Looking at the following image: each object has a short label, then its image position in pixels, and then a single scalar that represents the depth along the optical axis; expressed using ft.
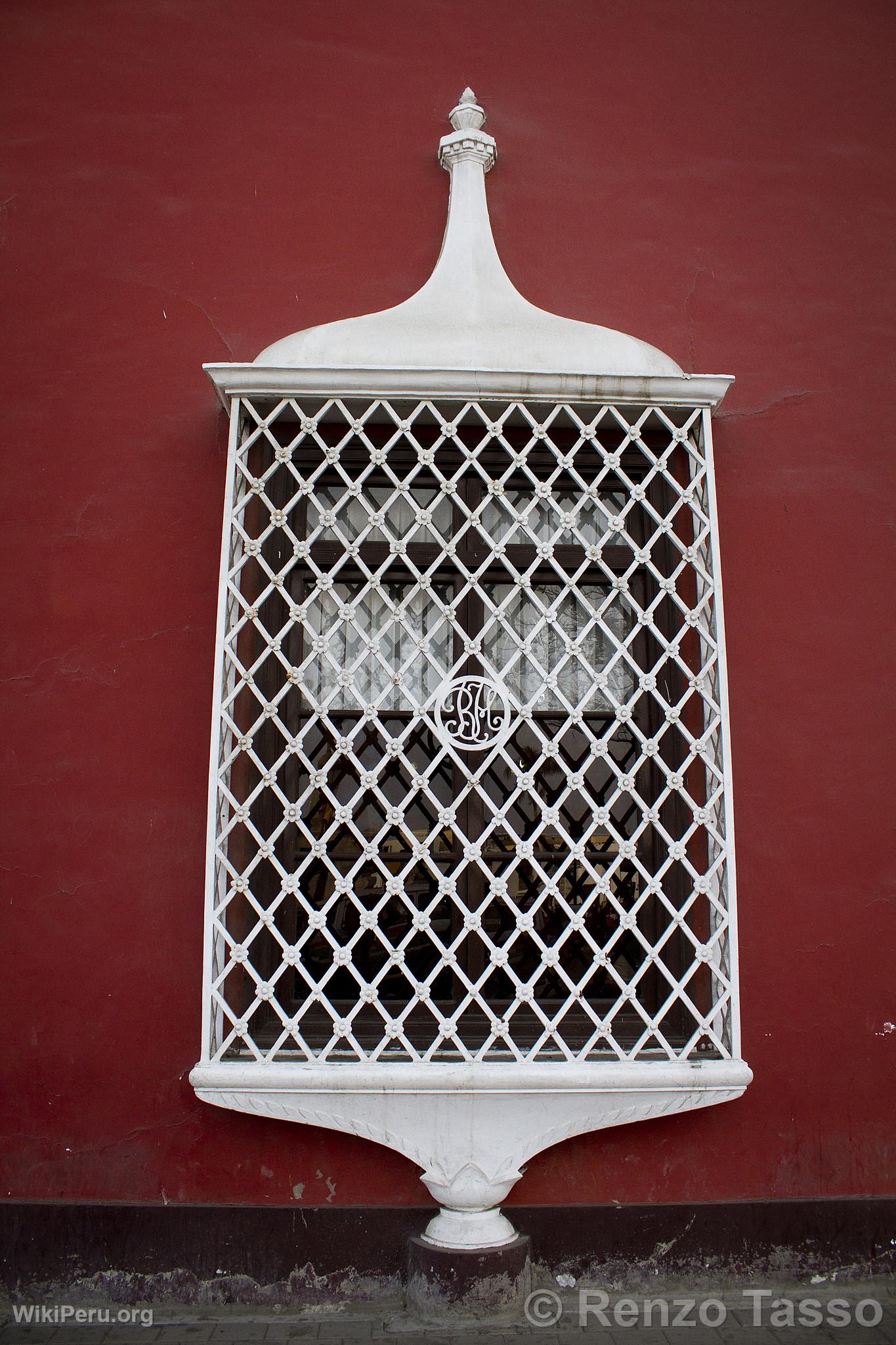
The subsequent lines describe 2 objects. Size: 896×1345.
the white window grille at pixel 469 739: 7.85
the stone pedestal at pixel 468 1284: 7.72
